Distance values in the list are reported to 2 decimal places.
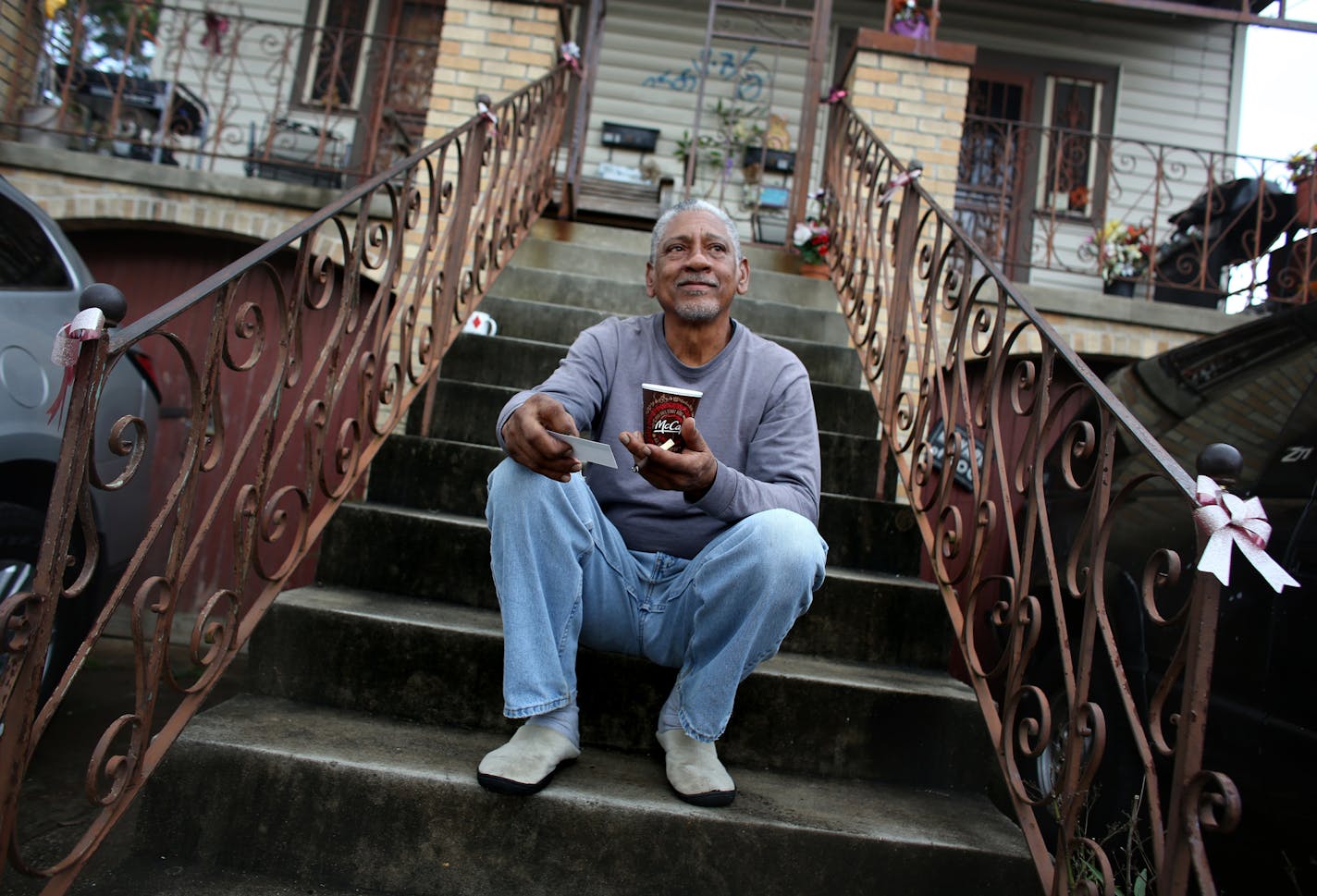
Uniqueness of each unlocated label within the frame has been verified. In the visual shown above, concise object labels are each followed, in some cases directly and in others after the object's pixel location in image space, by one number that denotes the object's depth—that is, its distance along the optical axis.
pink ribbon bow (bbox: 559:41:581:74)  4.37
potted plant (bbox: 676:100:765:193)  7.04
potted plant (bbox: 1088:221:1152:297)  5.69
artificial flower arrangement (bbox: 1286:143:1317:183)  5.12
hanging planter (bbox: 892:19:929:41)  4.84
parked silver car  2.15
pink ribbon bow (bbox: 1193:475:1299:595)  1.26
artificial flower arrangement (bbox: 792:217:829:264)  4.27
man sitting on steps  1.67
